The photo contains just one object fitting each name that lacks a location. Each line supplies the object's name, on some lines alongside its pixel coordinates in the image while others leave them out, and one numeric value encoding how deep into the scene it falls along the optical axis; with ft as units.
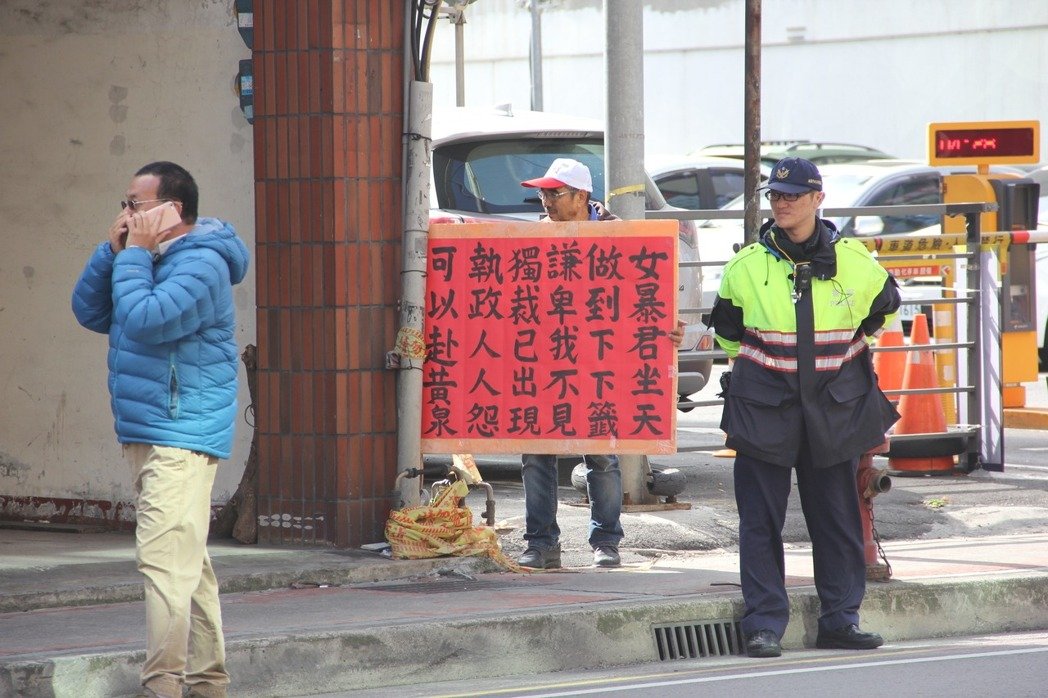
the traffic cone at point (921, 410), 75.77
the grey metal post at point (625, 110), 61.72
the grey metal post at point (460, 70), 87.59
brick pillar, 52.85
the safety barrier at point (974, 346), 74.33
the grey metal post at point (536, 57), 134.31
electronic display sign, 90.12
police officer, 45.14
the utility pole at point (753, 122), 62.18
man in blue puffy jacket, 36.24
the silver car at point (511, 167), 74.13
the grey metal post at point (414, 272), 53.16
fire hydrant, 48.14
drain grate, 46.09
